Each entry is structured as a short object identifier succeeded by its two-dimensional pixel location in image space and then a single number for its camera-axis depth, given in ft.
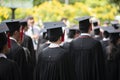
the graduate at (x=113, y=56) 41.38
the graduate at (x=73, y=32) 45.42
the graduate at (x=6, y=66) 25.55
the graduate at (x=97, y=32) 52.26
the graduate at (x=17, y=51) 32.19
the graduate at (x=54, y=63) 31.53
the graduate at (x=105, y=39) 44.55
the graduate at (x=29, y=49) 34.86
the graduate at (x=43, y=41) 40.96
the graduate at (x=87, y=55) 37.01
